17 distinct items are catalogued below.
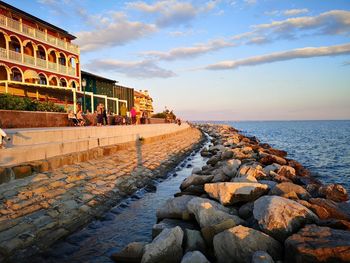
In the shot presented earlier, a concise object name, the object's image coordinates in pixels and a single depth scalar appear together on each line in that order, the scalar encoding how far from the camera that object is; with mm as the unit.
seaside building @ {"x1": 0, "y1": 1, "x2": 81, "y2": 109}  22641
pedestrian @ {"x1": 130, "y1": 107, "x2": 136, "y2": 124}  23391
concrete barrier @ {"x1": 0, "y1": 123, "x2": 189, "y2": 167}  7664
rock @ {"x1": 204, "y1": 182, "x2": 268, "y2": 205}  5512
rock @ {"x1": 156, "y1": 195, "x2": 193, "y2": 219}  5684
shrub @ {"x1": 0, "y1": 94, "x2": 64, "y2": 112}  13023
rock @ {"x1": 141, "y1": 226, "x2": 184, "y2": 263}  4047
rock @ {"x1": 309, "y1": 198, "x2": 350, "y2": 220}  4742
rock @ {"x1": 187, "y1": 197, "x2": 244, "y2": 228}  4863
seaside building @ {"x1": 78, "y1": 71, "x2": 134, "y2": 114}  29748
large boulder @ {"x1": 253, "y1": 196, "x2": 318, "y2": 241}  4113
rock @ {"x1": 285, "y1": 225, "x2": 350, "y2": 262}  3266
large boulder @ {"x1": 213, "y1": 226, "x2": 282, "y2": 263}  3857
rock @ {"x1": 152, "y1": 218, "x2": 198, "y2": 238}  5129
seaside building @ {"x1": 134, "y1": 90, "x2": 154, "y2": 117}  72956
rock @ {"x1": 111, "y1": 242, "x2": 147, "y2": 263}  4395
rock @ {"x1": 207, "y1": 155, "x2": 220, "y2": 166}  14013
